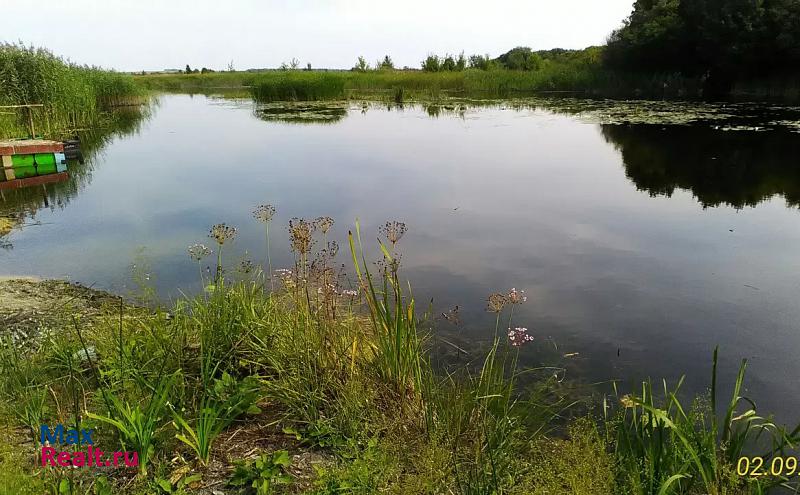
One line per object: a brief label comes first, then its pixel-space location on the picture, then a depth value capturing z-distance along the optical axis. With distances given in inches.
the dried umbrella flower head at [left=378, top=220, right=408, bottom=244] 113.5
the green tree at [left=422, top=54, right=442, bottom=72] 1540.4
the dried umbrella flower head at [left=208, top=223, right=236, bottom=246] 114.9
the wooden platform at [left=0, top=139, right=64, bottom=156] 418.9
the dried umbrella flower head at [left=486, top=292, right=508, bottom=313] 105.7
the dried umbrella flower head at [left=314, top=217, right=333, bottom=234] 117.3
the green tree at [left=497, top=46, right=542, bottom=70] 1653.5
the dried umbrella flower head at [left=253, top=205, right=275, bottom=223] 126.7
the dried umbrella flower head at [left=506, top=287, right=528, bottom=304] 108.7
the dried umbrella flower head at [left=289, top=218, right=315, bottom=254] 106.7
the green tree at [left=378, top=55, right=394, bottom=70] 1833.2
